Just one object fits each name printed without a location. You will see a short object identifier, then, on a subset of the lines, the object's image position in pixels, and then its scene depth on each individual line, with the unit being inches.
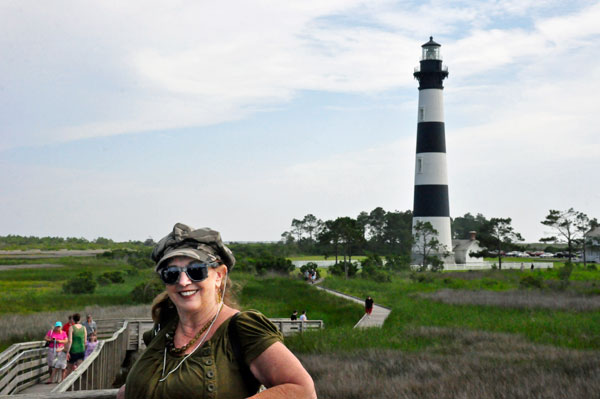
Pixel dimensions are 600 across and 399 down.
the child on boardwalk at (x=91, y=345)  609.1
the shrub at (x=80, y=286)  1678.2
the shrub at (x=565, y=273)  1686.8
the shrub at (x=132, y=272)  2361.0
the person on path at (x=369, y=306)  1179.9
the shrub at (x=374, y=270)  2233.4
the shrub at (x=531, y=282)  1679.6
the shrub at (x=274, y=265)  2588.1
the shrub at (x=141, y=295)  1412.4
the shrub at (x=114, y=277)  2038.0
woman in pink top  556.4
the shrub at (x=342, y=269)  2511.6
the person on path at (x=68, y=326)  575.7
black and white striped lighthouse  2210.9
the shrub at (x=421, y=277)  2086.6
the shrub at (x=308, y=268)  2364.8
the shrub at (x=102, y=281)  1979.3
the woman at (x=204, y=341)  99.7
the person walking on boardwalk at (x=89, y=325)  652.7
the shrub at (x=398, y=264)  2610.7
